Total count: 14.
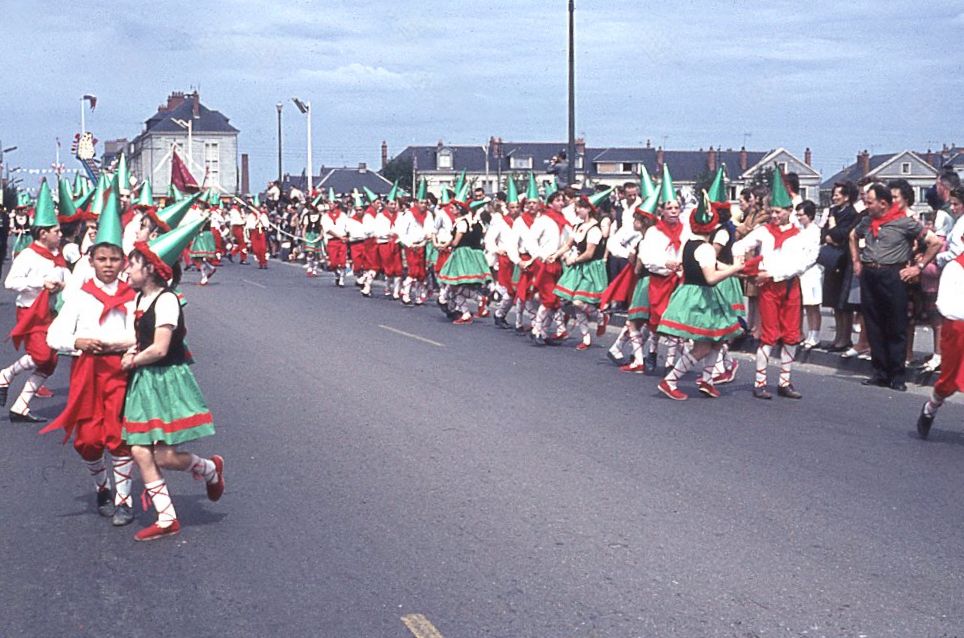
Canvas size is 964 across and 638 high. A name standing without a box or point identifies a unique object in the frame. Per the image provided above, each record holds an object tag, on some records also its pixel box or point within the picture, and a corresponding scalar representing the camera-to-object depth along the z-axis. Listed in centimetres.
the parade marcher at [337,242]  3155
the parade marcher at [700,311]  1176
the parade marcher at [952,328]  958
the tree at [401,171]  14200
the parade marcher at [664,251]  1295
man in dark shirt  1332
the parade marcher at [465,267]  2069
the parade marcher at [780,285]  1230
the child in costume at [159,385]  680
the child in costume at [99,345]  695
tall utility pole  2619
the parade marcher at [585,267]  1642
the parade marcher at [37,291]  1056
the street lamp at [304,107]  5444
